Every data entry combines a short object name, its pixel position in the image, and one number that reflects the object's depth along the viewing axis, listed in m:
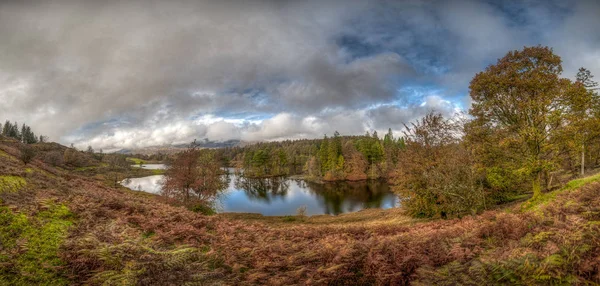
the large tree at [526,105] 13.36
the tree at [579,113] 12.77
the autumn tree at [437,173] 15.50
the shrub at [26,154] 18.97
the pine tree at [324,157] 76.75
